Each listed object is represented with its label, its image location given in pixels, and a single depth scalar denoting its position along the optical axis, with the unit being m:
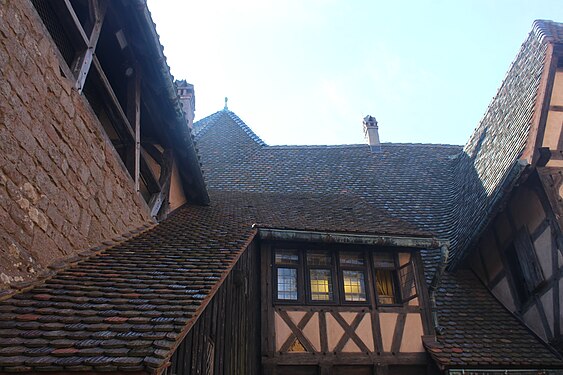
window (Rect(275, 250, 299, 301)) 7.98
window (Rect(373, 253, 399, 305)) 8.34
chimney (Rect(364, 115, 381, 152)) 15.54
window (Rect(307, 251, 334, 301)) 8.02
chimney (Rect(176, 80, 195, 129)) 14.55
